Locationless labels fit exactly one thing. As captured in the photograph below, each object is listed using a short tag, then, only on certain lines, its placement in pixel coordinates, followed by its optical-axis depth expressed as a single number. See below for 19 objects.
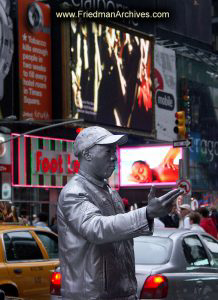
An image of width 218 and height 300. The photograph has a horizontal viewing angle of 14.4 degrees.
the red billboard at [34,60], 46.94
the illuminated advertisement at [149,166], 58.66
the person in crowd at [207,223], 17.08
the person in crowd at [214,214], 20.66
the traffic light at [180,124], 26.75
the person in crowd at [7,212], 14.81
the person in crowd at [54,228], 19.42
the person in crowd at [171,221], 18.53
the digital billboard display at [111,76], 49.09
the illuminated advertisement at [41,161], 47.22
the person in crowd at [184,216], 16.65
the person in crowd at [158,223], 16.69
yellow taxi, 12.27
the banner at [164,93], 60.31
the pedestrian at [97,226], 4.21
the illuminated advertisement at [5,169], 45.34
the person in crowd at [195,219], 15.51
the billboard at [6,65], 45.25
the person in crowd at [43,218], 19.91
